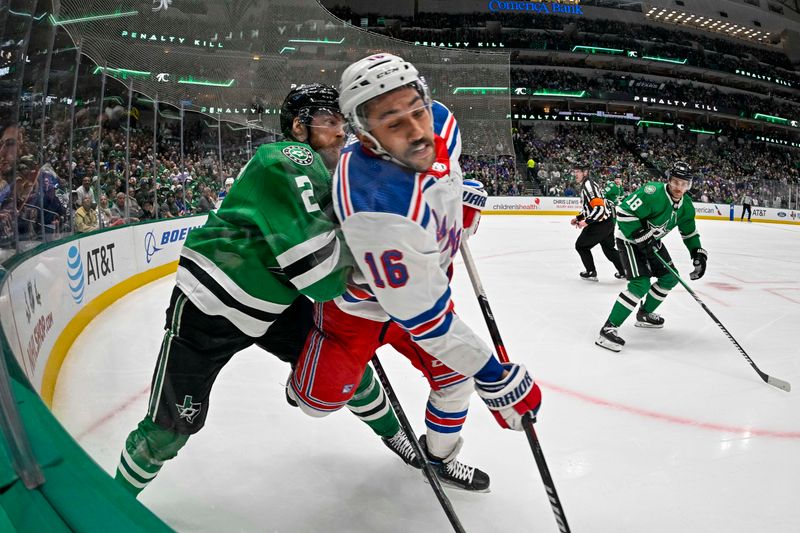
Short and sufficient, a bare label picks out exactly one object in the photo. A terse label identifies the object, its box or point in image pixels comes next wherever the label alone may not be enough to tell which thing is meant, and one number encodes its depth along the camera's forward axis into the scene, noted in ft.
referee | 18.20
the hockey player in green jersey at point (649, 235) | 11.26
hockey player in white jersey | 3.66
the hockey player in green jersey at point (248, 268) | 3.84
